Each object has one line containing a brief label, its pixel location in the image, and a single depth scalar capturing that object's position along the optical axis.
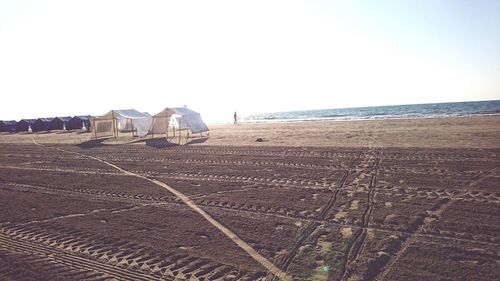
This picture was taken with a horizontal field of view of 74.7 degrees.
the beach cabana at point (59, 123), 50.41
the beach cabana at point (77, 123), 50.00
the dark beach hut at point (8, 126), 53.69
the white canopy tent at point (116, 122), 28.78
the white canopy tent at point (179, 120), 26.20
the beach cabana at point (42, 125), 50.38
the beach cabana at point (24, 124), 52.16
